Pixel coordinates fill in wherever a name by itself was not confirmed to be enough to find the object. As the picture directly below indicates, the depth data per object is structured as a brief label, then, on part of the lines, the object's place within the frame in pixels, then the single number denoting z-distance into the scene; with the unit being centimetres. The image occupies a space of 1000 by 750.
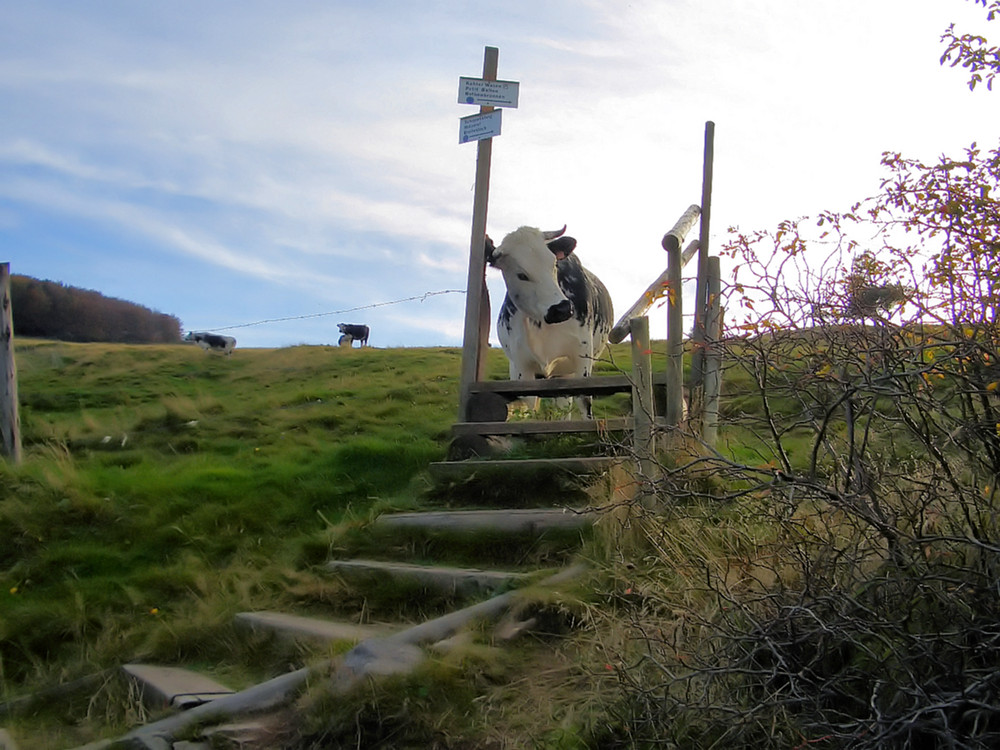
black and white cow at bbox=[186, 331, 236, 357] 2132
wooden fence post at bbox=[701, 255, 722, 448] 625
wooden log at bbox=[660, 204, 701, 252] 659
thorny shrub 245
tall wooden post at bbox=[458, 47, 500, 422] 776
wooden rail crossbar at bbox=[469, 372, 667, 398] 683
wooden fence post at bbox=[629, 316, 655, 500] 530
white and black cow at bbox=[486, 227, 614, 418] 808
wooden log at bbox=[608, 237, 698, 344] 649
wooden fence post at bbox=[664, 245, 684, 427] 621
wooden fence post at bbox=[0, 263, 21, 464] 905
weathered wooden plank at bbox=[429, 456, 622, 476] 611
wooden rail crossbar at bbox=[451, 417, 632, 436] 643
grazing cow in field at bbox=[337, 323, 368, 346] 2756
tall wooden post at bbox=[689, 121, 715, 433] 663
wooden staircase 388
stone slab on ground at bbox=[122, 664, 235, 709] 429
